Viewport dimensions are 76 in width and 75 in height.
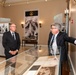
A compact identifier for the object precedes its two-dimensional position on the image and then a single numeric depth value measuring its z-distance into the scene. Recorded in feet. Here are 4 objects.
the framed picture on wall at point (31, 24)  19.95
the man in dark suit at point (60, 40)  5.46
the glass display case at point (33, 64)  3.89
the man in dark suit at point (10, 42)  6.16
